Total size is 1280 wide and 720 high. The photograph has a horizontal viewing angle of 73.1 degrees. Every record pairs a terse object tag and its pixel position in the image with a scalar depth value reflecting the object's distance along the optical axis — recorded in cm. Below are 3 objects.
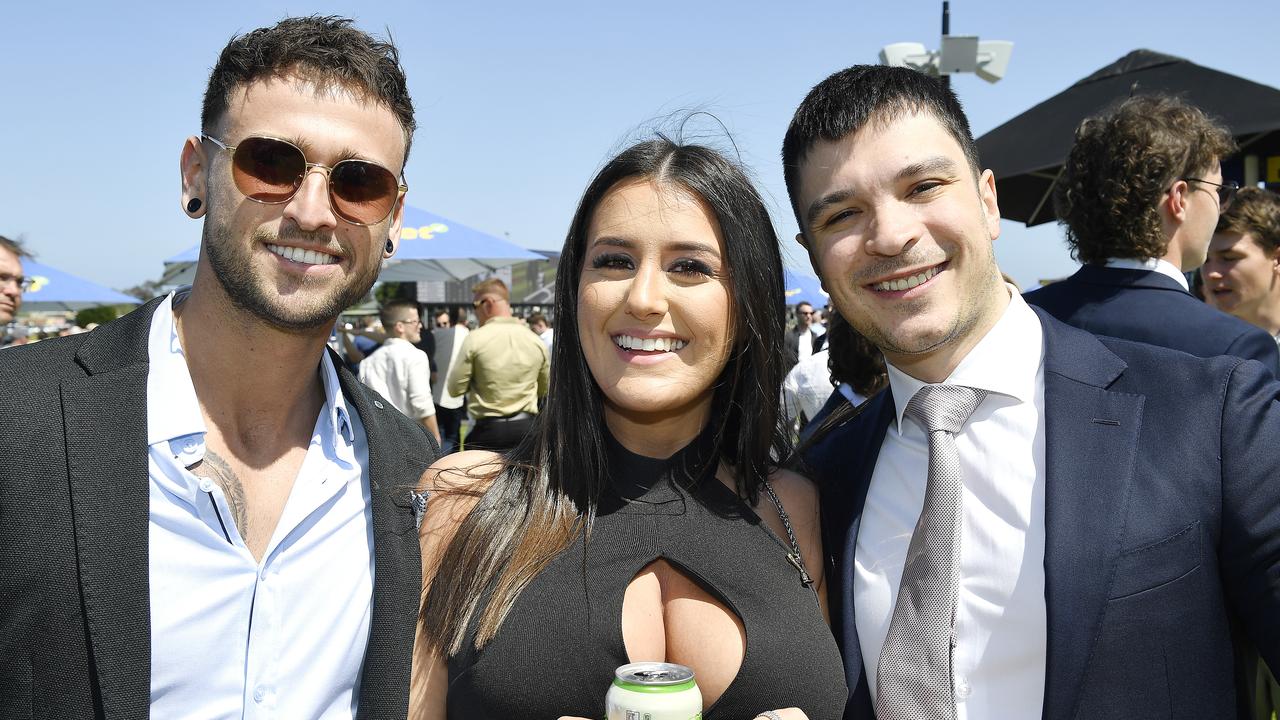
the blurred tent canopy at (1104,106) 467
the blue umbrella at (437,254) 968
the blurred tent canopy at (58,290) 1338
